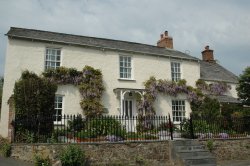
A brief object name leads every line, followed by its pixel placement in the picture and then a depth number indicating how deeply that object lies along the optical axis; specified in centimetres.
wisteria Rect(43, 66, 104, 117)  1770
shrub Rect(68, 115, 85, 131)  1292
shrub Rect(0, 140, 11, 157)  1177
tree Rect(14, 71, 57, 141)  1262
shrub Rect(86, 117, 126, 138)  1359
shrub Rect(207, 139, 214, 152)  1370
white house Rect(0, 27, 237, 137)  1714
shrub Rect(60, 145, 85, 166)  1045
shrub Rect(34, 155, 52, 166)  1048
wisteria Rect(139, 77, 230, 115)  2006
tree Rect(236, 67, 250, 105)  2153
